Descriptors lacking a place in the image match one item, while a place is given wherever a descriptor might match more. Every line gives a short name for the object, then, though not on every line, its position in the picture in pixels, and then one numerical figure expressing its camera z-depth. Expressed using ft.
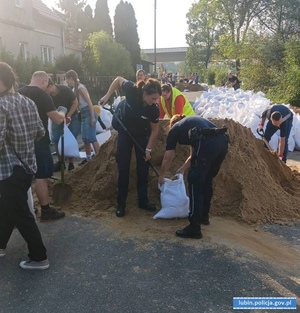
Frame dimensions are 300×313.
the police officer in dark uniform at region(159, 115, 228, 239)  12.17
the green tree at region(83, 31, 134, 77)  74.79
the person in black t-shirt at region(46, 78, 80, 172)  18.72
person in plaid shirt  9.90
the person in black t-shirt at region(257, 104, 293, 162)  21.11
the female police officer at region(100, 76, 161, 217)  13.50
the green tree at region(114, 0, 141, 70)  157.99
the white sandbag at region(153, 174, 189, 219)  13.67
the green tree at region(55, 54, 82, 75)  55.56
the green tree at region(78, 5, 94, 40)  173.99
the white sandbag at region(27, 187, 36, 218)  11.98
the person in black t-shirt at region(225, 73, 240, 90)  69.67
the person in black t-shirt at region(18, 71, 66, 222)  12.48
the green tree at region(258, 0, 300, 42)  93.20
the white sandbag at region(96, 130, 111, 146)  27.13
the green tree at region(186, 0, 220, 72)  169.89
